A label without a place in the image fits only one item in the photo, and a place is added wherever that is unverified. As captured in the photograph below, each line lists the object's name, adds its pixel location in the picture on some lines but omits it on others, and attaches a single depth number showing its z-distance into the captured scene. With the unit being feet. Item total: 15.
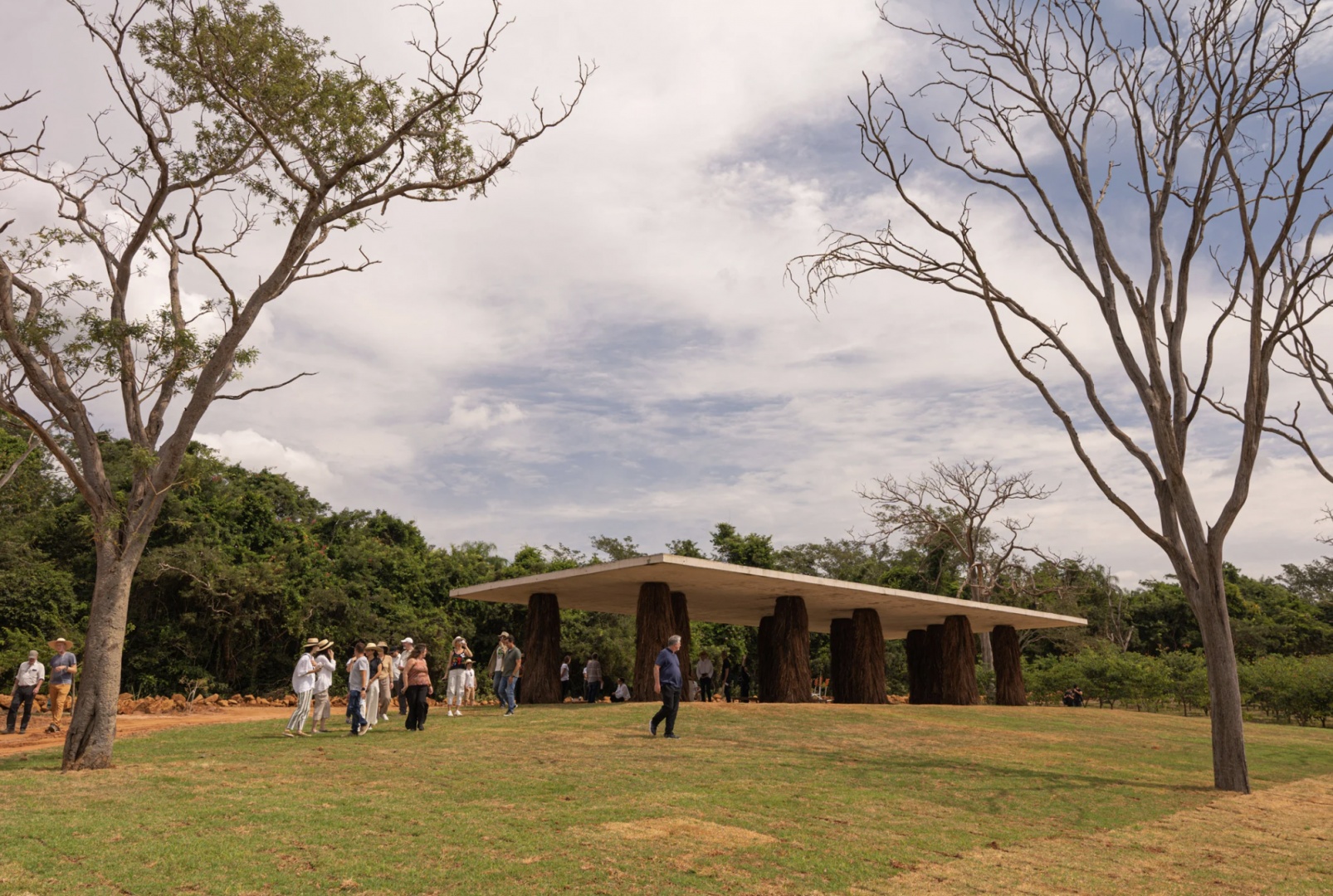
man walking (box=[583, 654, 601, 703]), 75.61
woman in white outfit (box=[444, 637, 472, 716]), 58.13
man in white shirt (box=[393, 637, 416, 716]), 51.07
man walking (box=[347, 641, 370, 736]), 46.60
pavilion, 68.13
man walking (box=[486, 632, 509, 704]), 58.70
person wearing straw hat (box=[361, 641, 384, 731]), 49.44
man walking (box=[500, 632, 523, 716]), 57.26
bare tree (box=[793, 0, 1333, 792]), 39.75
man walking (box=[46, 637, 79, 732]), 52.85
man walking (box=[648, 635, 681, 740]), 44.01
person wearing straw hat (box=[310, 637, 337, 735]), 47.85
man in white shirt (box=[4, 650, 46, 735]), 53.47
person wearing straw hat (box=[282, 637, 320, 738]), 46.37
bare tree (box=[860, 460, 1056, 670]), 125.39
